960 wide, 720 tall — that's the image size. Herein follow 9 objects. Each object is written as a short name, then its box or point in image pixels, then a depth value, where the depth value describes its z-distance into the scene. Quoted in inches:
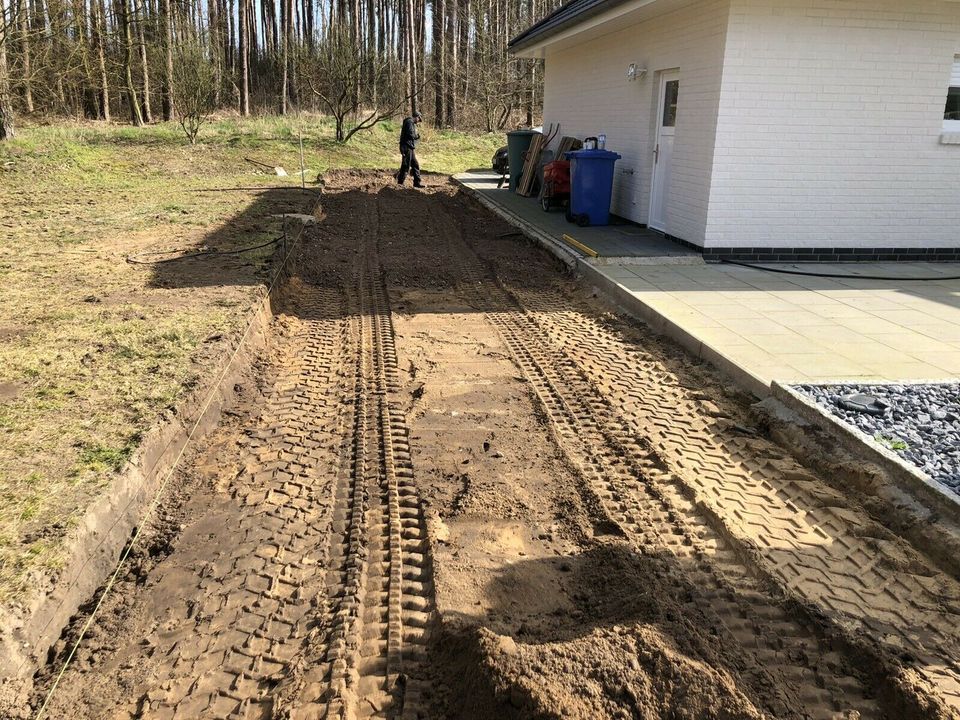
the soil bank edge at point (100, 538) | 112.0
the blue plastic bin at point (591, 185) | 472.1
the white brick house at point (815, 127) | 356.5
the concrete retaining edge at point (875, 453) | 147.6
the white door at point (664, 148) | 431.8
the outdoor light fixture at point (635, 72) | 459.7
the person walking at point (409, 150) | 743.1
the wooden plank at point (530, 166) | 663.8
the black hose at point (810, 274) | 354.3
